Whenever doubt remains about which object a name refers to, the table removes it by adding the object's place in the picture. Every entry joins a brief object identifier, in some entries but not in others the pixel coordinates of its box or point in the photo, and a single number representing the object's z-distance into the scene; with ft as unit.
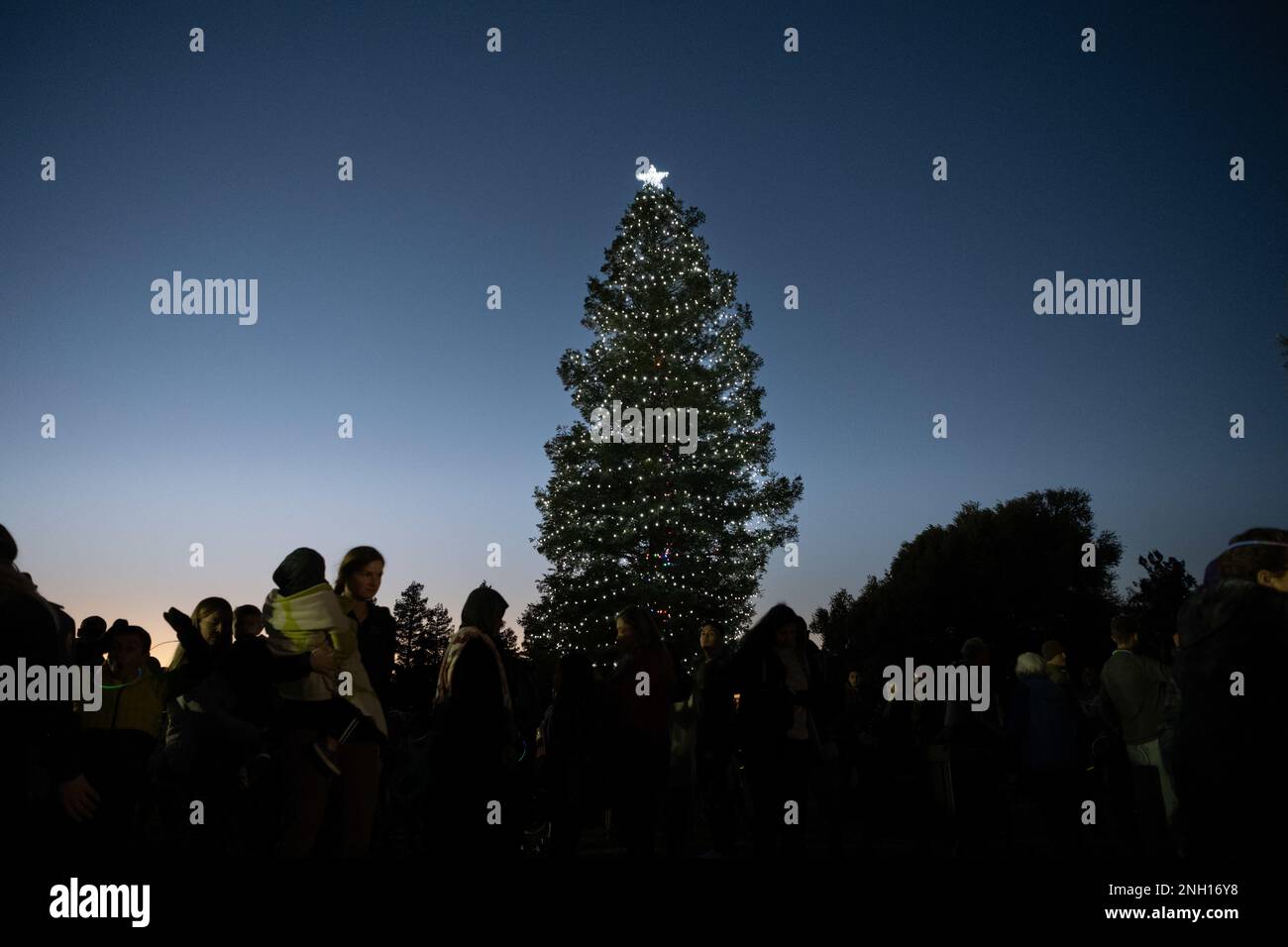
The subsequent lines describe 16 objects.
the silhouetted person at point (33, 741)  12.07
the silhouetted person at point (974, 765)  30.71
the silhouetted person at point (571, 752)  26.23
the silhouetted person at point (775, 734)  24.94
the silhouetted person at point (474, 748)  21.72
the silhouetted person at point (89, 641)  33.61
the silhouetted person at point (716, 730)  26.91
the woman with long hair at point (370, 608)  20.70
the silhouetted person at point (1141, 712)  28.27
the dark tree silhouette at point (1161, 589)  146.10
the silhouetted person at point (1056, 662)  33.78
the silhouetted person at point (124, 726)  24.09
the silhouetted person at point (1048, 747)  29.81
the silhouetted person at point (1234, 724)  12.97
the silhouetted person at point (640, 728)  25.95
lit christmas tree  84.23
